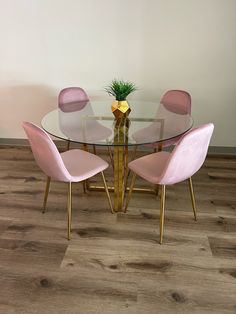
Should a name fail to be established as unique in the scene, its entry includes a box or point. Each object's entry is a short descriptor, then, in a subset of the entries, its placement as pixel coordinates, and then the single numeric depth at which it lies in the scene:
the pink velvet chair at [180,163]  1.67
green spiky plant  2.13
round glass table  1.95
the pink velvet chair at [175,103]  2.44
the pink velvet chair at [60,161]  1.72
